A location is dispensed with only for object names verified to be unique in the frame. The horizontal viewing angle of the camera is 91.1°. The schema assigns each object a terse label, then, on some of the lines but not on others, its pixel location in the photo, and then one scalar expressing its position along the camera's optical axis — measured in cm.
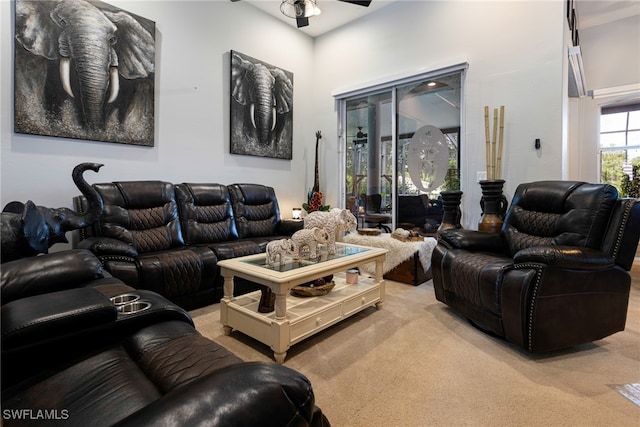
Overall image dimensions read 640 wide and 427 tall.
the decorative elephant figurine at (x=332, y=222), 255
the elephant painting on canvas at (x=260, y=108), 420
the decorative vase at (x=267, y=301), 213
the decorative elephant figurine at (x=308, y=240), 233
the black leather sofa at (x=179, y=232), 243
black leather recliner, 192
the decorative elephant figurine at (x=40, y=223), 181
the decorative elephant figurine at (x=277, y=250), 223
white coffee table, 192
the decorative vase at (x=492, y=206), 329
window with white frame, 472
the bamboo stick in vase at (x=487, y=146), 354
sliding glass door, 411
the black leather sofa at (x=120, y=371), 53
